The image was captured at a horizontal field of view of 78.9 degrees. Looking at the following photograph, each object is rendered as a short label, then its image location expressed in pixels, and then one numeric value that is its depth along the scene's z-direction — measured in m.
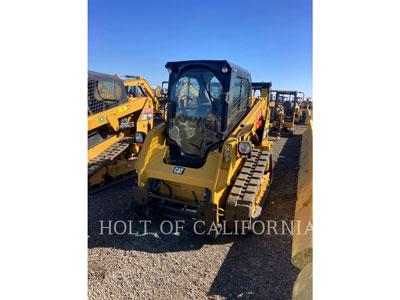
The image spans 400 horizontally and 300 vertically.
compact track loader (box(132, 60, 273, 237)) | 3.38
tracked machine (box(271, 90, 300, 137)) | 12.26
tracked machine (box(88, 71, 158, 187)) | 5.11
